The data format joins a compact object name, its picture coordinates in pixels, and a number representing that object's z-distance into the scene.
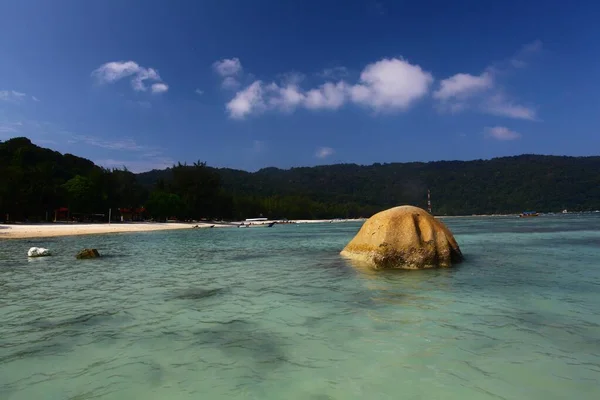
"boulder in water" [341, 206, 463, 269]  15.99
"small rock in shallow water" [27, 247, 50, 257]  21.84
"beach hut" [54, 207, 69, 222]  76.26
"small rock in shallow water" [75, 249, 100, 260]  21.36
